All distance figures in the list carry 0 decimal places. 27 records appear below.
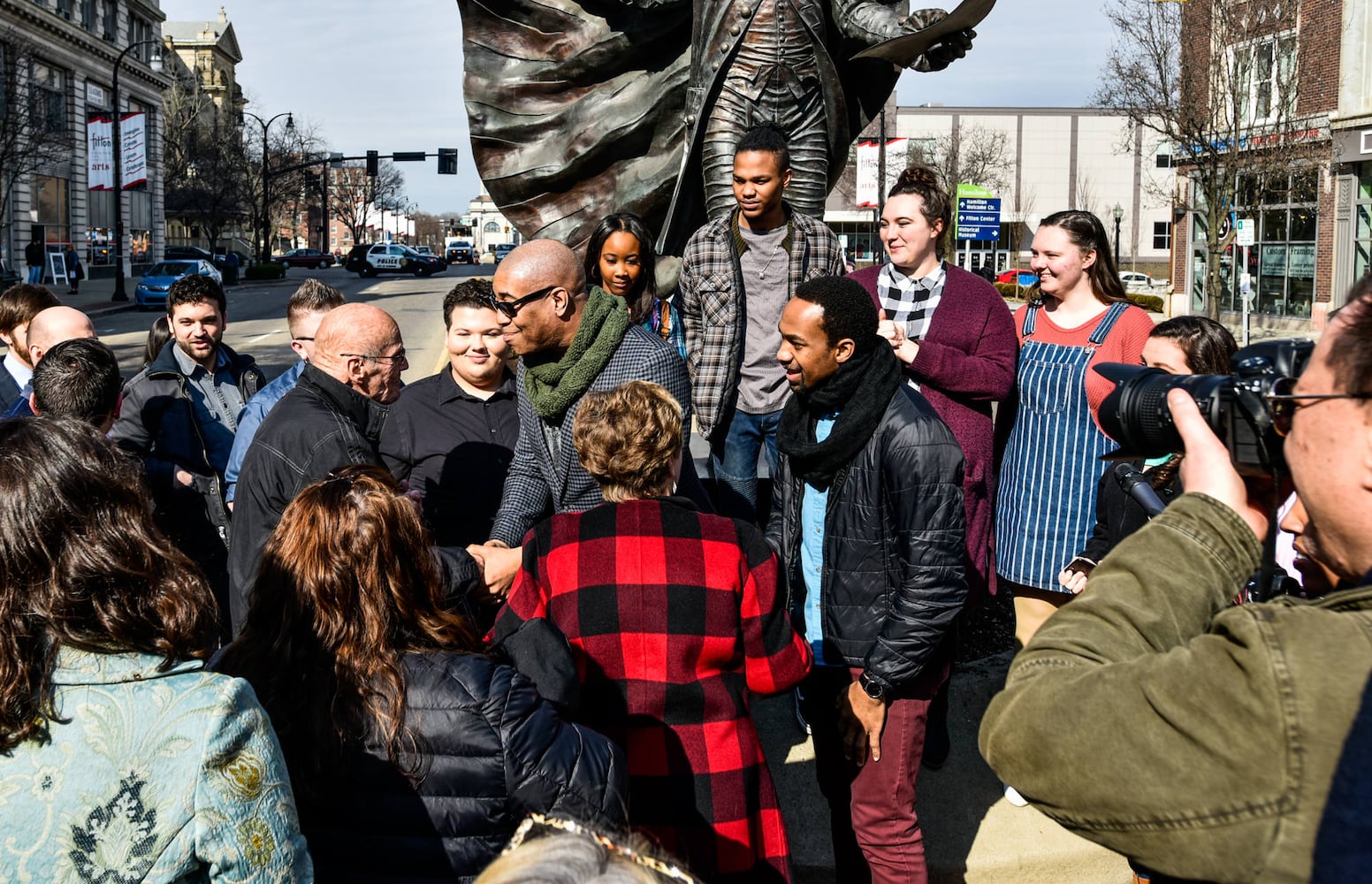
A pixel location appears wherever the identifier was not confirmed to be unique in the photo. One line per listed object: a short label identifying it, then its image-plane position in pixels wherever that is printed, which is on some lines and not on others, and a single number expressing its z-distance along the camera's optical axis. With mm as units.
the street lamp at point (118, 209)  36562
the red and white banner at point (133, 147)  38750
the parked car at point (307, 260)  74250
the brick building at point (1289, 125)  26719
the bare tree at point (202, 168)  59562
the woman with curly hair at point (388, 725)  2201
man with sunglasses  3680
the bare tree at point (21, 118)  34969
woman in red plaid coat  2748
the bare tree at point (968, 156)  56875
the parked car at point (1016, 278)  46581
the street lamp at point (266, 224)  55781
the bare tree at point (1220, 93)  26453
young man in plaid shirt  4715
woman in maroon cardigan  4125
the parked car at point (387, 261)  59094
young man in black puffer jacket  3178
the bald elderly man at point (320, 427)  3461
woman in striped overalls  4172
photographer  1209
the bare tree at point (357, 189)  103088
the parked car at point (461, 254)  83188
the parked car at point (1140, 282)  52362
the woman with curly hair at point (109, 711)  1684
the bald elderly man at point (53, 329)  4871
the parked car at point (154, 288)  34344
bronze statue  5992
